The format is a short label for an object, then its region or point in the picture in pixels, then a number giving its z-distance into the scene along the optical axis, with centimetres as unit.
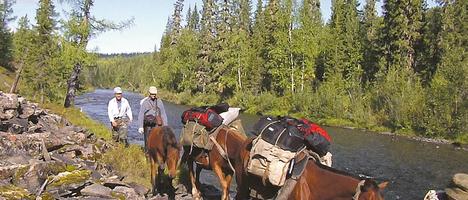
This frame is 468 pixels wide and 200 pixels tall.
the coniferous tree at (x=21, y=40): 5609
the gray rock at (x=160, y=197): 988
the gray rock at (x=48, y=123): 1352
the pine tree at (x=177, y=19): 9646
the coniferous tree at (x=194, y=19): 11318
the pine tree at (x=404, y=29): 4191
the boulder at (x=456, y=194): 479
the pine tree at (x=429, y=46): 4172
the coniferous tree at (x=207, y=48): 6391
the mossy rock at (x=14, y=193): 729
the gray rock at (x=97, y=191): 869
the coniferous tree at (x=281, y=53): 4806
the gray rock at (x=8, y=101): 1215
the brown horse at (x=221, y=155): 894
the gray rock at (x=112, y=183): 949
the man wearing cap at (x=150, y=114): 1172
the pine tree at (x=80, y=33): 2653
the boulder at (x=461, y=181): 477
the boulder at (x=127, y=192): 941
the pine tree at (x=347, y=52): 4828
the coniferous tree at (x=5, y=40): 7446
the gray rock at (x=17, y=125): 1159
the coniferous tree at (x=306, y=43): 4738
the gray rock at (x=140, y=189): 1005
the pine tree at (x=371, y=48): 4619
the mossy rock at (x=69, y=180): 855
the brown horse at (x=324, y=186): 488
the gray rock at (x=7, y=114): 1188
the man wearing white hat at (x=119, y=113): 1316
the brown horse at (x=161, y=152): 956
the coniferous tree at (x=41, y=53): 3963
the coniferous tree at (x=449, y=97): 2965
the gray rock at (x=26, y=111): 1314
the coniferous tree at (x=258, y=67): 5606
